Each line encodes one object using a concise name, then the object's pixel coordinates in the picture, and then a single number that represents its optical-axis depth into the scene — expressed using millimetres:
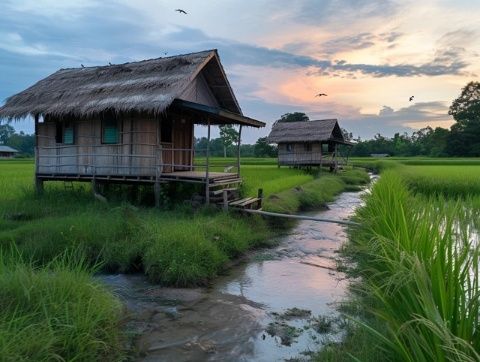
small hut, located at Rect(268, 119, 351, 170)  30156
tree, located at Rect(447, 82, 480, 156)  46906
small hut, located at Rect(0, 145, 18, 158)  61750
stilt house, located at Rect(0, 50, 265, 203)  11117
